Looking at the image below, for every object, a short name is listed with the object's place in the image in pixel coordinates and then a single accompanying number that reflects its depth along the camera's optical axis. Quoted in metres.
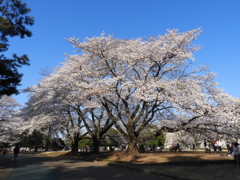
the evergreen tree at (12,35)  13.34
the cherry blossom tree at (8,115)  39.22
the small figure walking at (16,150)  21.45
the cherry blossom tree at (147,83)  15.27
